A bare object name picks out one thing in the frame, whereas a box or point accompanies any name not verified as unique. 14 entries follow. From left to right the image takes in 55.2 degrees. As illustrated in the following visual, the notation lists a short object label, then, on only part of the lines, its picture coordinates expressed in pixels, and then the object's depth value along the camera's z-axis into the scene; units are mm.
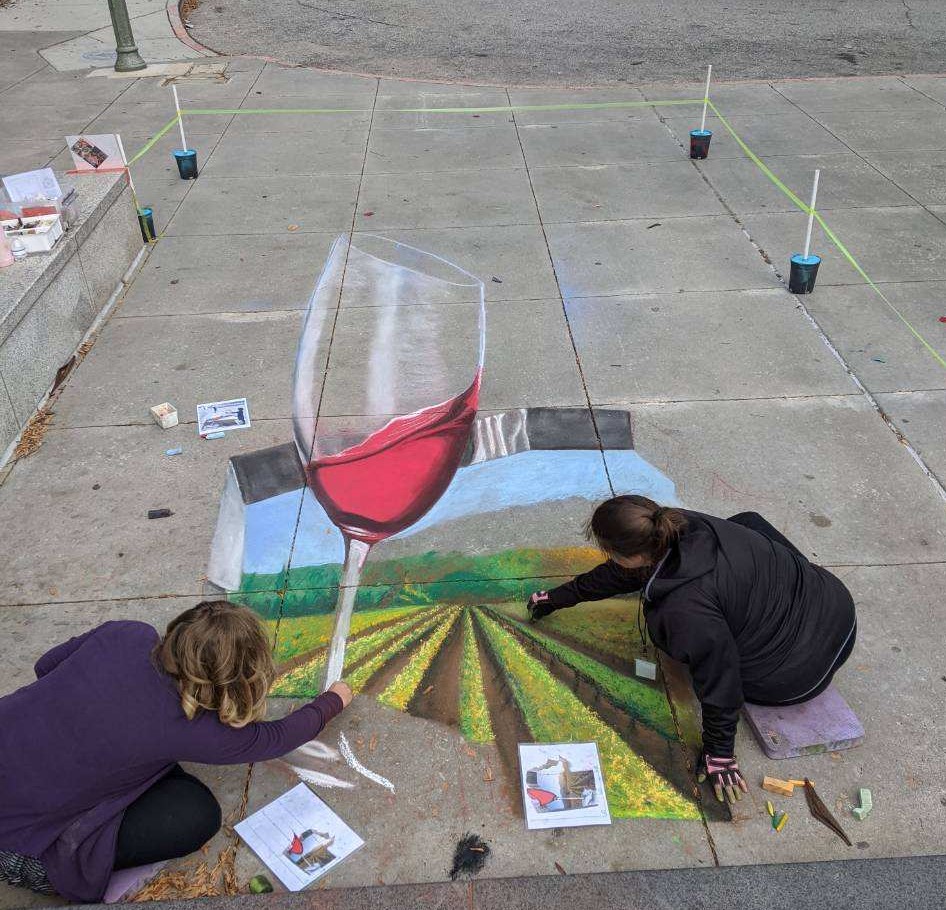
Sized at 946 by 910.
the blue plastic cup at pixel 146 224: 6875
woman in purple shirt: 2463
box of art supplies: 5262
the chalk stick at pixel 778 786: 2904
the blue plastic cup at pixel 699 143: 8141
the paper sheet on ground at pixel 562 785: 2863
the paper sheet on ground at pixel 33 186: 5543
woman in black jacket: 2799
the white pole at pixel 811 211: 5661
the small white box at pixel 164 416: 4766
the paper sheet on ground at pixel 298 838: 2740
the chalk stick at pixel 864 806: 2836
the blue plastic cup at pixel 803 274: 5844
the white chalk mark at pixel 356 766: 2994
